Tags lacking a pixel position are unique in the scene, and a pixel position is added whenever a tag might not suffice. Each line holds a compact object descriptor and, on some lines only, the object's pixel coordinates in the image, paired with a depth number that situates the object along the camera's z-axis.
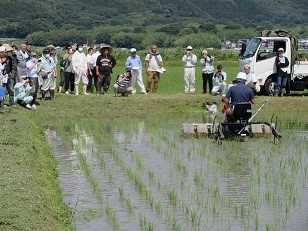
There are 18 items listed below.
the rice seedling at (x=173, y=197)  10.71
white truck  24.05
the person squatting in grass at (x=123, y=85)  22.36
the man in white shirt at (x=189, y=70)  24.28
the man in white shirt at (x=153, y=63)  24.12
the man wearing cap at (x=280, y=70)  23.45
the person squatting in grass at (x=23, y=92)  19.70
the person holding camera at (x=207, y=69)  24.03
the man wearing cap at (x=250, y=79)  21.12
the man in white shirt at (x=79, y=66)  22.89
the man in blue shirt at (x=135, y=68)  23.73
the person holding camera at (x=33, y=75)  20.23
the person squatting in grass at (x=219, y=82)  22.61
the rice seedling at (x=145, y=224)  9.39
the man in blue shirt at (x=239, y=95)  16.52
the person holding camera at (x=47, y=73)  21.36
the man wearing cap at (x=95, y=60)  23.74
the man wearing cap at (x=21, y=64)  20.47
